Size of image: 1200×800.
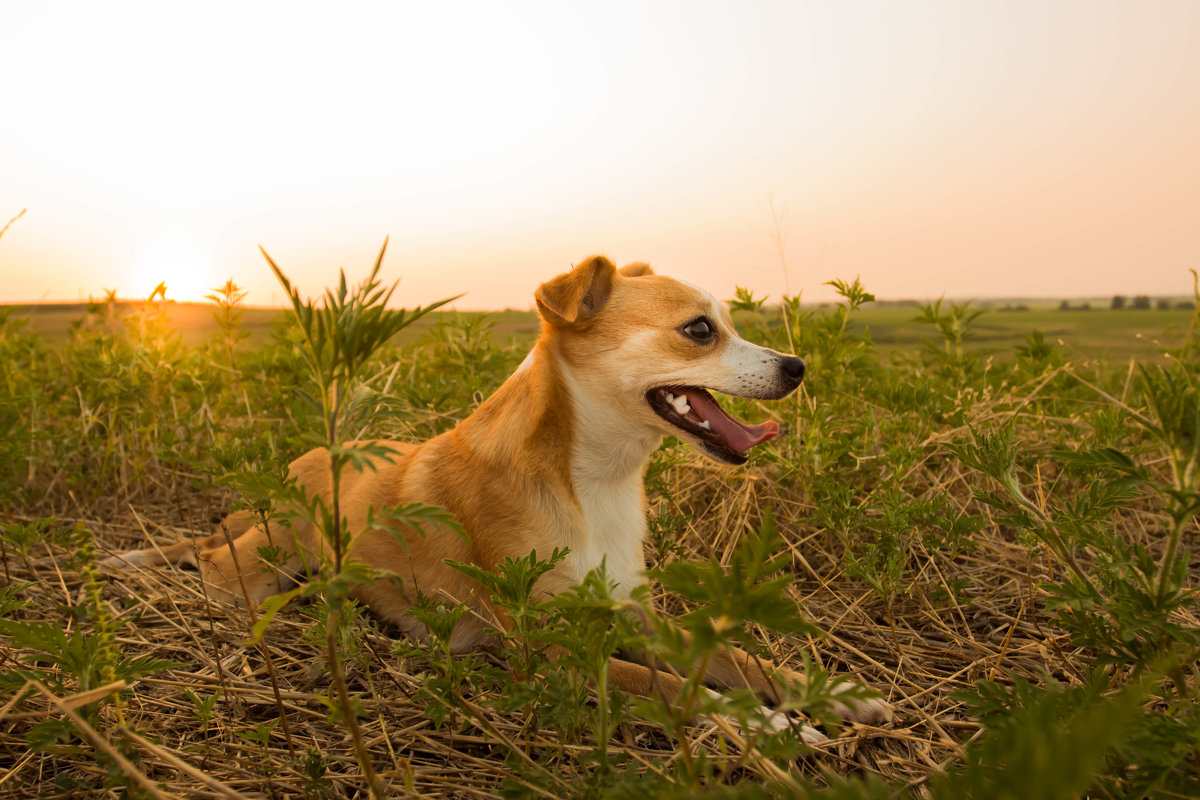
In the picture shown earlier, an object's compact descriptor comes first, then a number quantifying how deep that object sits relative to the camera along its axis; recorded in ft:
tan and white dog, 2.37
